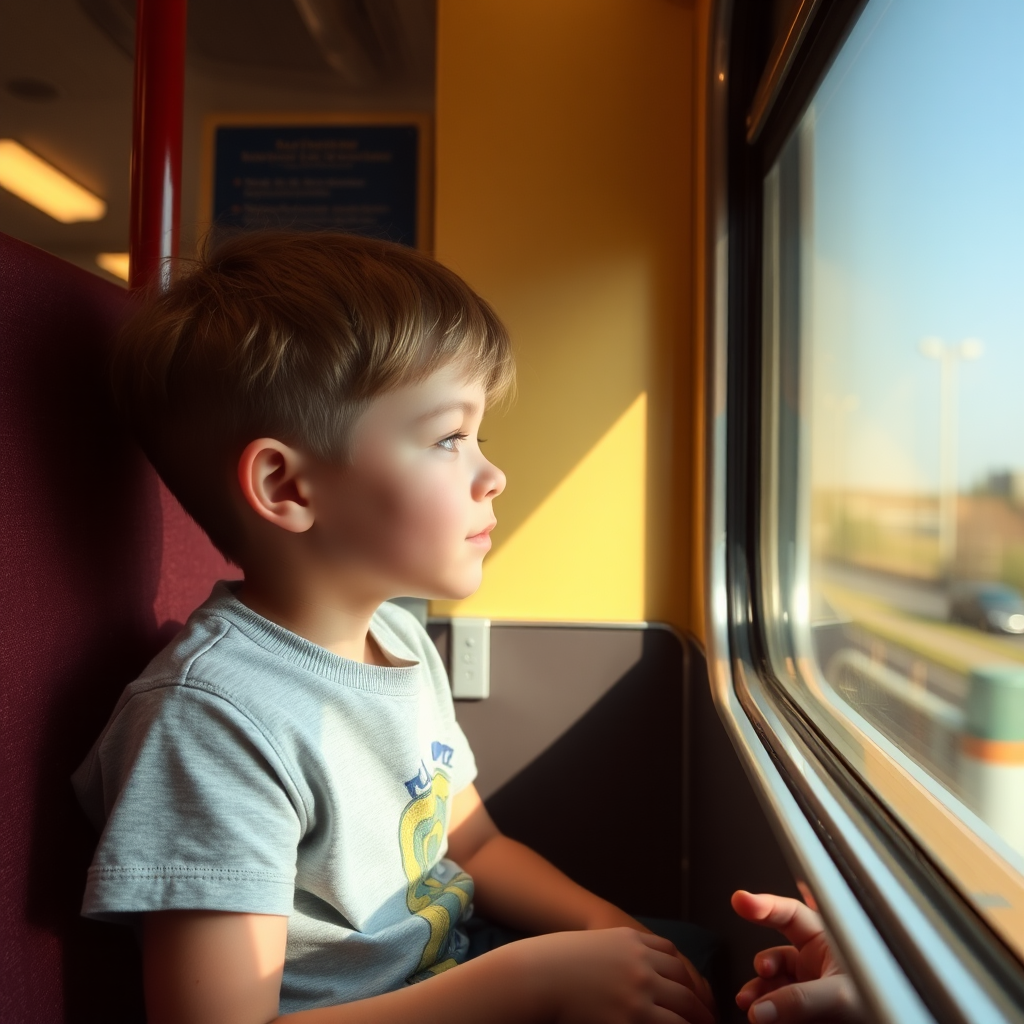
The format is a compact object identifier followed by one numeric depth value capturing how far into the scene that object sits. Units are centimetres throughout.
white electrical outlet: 177
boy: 74
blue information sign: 195
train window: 83
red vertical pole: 111
